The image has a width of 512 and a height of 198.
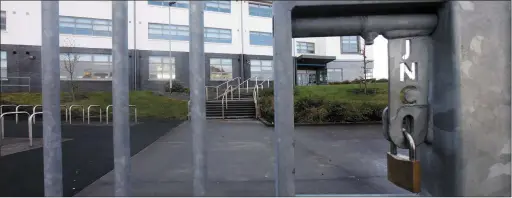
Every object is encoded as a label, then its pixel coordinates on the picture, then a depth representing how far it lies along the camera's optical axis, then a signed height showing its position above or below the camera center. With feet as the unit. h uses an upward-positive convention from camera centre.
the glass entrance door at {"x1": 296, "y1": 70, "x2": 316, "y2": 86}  112.08 +6.57
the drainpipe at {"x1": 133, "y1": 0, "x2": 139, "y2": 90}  78.85 +11.58
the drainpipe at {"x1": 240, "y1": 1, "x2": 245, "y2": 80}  90.33 +20.21
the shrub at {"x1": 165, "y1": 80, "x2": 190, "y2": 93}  75.92 +1.66
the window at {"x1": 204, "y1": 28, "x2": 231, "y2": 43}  86.12 +18.59
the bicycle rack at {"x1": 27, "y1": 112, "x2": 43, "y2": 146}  22.57 -2.82
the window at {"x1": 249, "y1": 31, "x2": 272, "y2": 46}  92.37 +18.60
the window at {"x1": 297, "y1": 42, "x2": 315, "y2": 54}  105.19 +17.62
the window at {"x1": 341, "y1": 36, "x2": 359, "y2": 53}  111.14 +19.27
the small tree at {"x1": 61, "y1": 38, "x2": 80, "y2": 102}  65.59 +8.34
